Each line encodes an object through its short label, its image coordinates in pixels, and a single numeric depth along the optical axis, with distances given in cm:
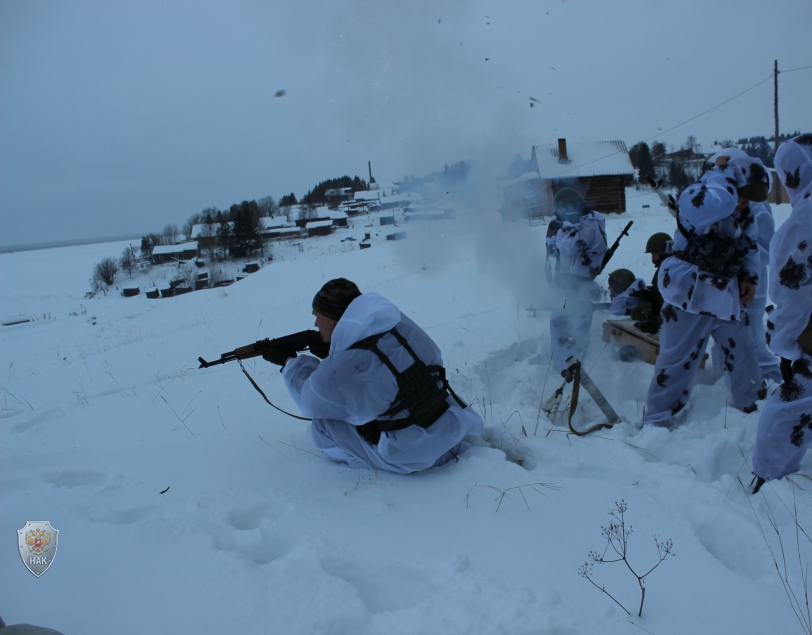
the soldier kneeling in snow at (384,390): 231
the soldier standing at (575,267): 454
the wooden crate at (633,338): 411
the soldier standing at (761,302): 360
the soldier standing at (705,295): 287
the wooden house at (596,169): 2320
